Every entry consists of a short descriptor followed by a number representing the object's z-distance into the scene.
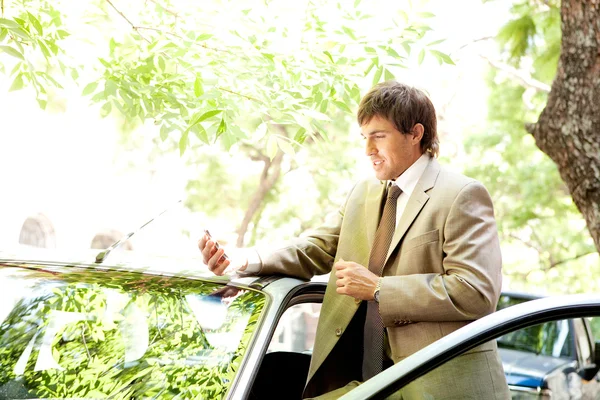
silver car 2.32
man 2.54
